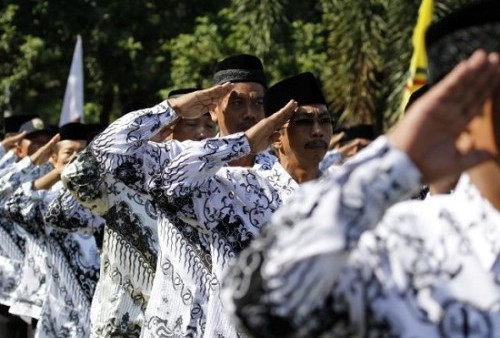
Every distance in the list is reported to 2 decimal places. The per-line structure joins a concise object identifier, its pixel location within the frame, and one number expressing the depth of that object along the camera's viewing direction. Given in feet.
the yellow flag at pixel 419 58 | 31.71
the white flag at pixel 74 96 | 74.91
